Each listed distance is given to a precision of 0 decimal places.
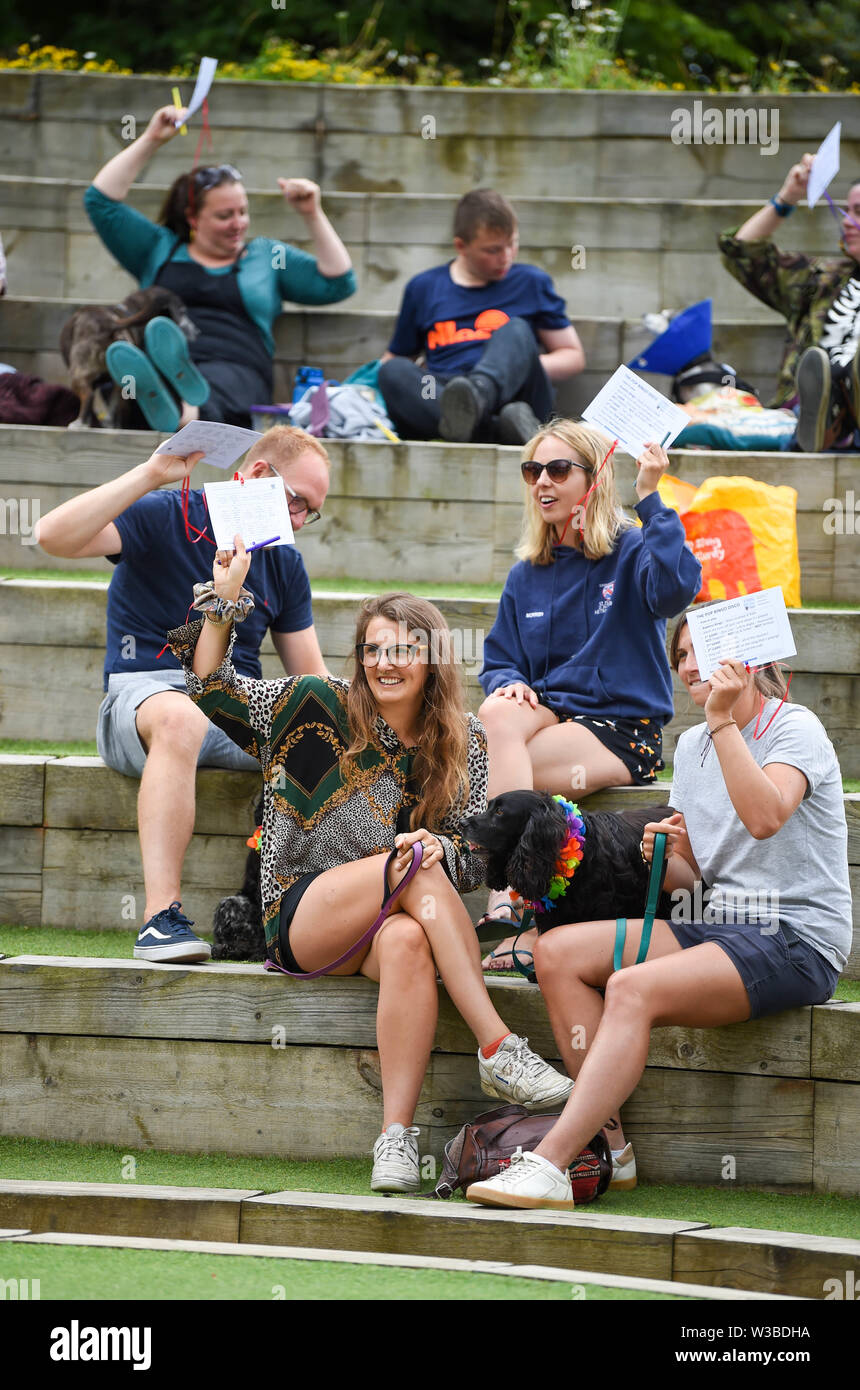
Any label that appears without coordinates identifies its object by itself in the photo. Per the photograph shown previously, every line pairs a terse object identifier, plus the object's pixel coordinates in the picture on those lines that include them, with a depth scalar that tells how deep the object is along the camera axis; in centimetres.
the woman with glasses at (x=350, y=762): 712
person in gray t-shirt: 644
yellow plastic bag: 1015
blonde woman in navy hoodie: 808
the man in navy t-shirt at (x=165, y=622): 763
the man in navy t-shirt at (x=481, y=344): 1215
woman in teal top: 1256
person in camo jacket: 1191
